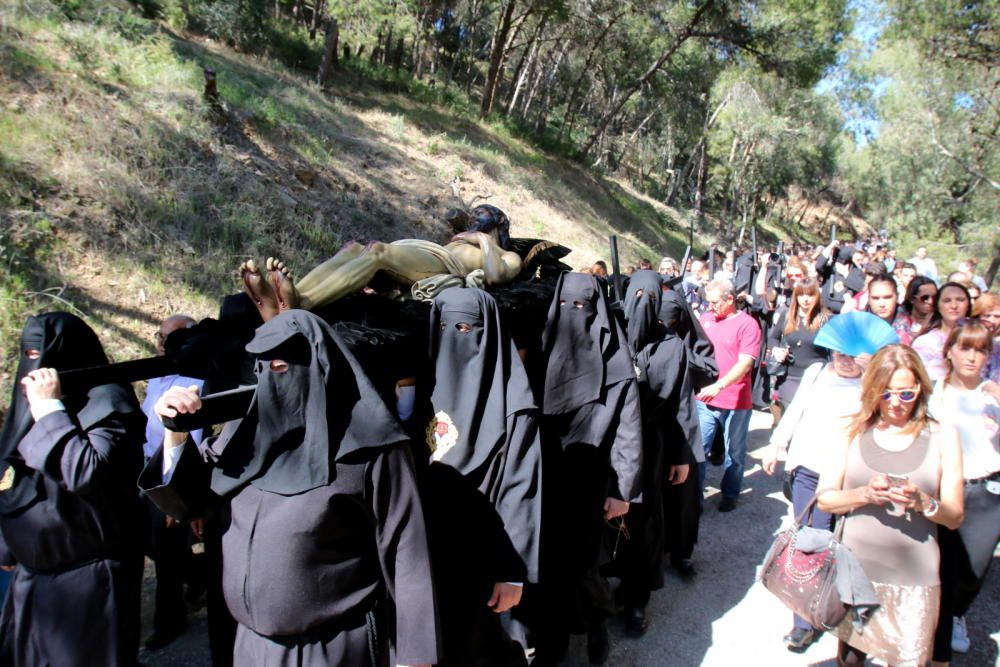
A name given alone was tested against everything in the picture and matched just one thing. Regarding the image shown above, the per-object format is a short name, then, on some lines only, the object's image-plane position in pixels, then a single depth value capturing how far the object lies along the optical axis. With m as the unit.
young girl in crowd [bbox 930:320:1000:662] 3.13
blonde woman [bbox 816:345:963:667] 2.72
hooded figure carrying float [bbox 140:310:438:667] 2.00
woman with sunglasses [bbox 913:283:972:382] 4.53
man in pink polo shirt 5.17
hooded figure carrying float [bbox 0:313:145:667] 2.49
